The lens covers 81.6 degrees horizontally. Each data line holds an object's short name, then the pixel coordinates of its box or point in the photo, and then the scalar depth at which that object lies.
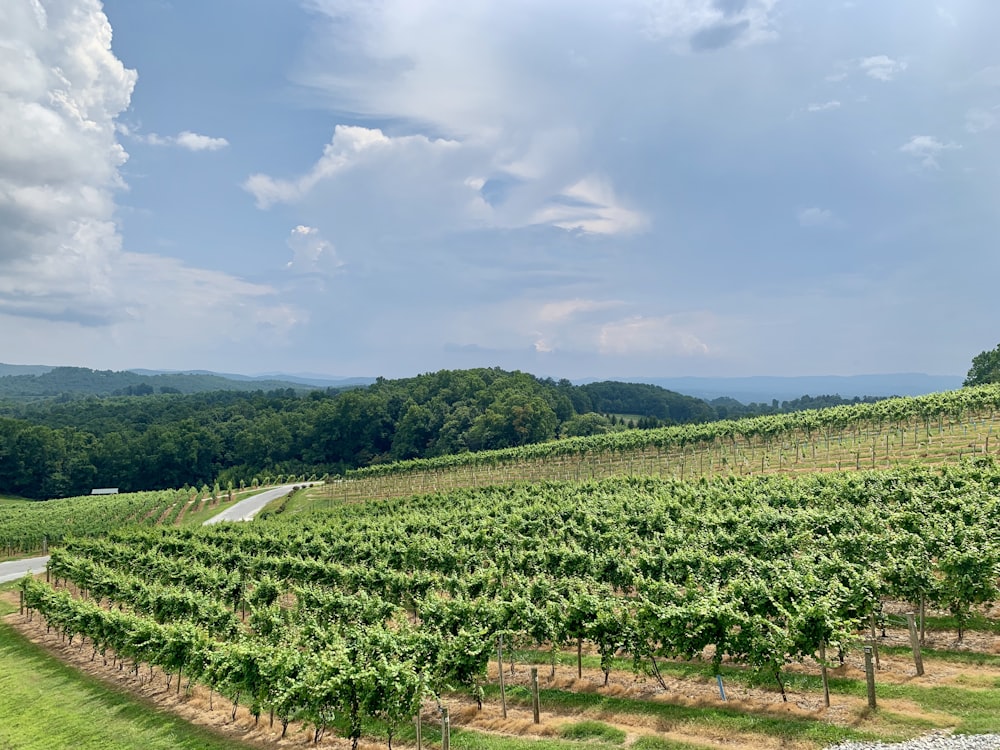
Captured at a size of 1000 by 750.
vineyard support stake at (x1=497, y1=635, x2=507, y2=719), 16.14
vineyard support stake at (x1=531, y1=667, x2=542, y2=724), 15.41
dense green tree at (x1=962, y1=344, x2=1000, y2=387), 92.53
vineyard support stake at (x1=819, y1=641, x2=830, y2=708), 13.97
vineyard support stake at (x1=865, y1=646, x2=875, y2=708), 13.35
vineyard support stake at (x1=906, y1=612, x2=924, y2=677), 14.92
